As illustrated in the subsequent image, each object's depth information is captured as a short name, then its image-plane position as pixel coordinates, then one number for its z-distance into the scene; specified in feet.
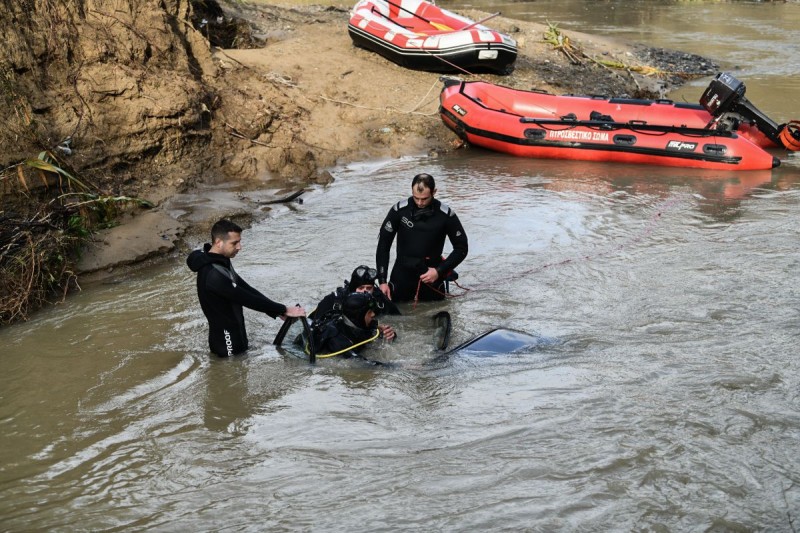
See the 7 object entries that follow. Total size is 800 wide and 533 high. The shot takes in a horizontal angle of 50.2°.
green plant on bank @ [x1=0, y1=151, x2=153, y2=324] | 24.98
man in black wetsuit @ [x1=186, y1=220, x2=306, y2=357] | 19.43
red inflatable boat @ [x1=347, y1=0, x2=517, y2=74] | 49.98
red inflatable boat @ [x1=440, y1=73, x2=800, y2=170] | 40.45
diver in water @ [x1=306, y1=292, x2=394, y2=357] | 20.35
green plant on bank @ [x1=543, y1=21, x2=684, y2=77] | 59.06
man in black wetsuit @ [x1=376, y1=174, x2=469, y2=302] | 23.77
